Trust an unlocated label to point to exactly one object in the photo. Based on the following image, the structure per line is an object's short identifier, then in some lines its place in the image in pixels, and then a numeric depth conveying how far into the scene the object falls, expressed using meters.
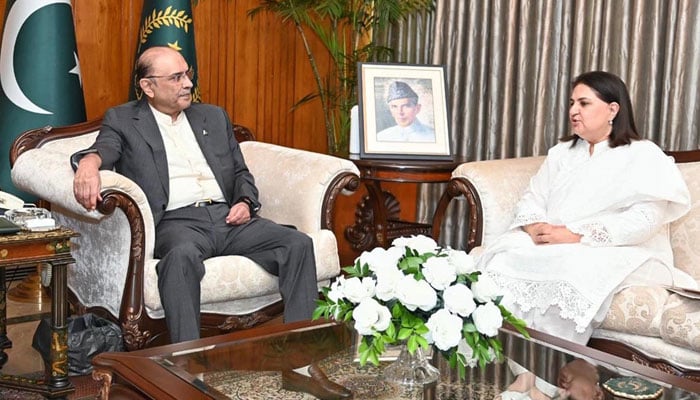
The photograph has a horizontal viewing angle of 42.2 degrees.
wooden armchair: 3.33
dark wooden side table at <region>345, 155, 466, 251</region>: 4.38
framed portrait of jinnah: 4.54
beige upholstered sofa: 2.99
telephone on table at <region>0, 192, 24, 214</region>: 3.15
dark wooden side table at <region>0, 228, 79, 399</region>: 2.90
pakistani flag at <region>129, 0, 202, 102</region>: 4.66
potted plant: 5.22
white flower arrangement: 2.09
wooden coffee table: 2.17
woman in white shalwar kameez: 3.27
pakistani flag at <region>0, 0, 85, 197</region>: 4.29
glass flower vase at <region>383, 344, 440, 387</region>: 2.24
